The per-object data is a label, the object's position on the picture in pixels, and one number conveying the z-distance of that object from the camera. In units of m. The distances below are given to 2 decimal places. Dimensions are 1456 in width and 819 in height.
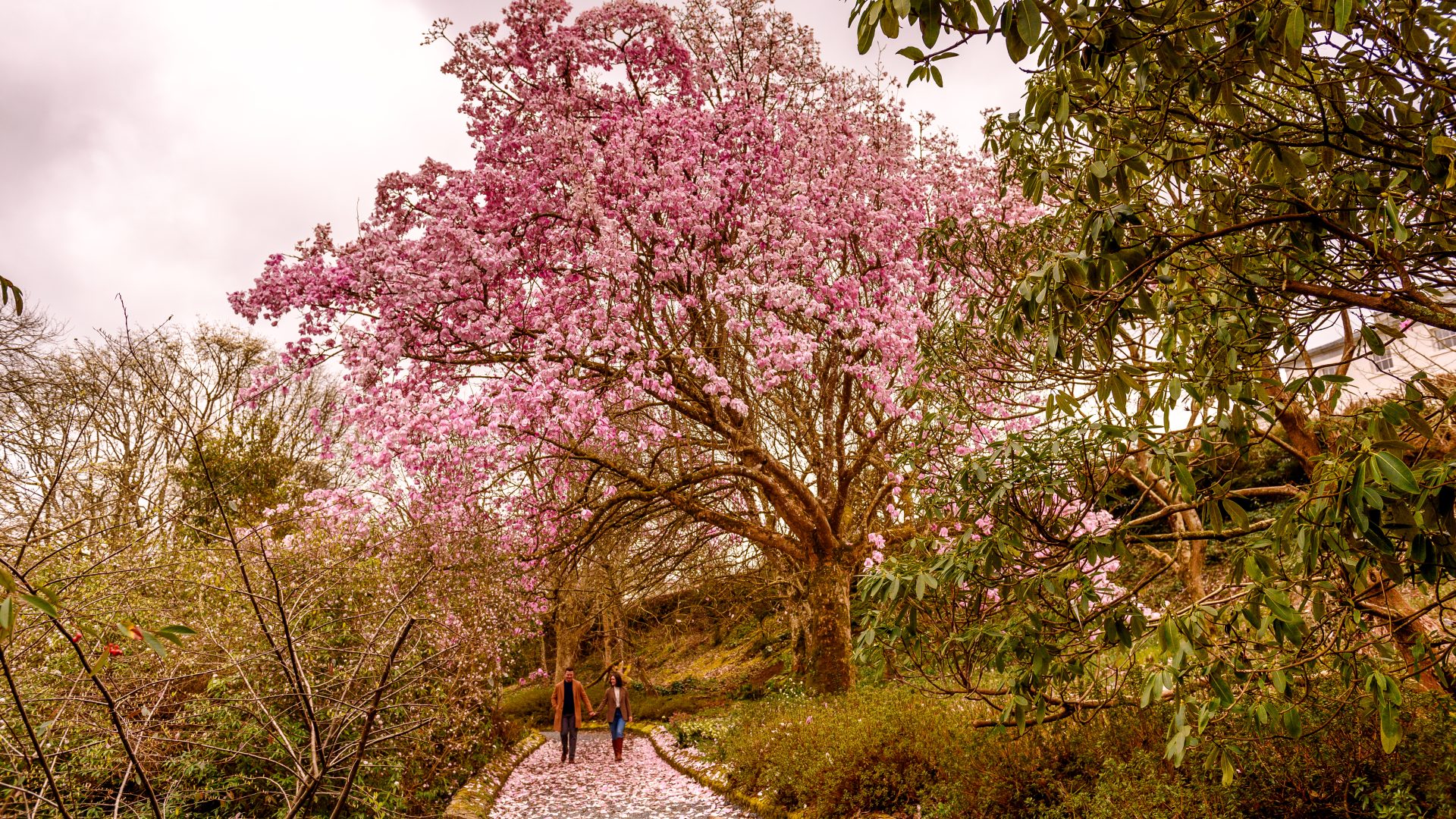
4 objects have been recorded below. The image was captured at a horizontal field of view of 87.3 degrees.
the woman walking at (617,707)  12.92
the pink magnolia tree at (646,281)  8.70
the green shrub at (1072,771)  3.82
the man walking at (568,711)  12.45
